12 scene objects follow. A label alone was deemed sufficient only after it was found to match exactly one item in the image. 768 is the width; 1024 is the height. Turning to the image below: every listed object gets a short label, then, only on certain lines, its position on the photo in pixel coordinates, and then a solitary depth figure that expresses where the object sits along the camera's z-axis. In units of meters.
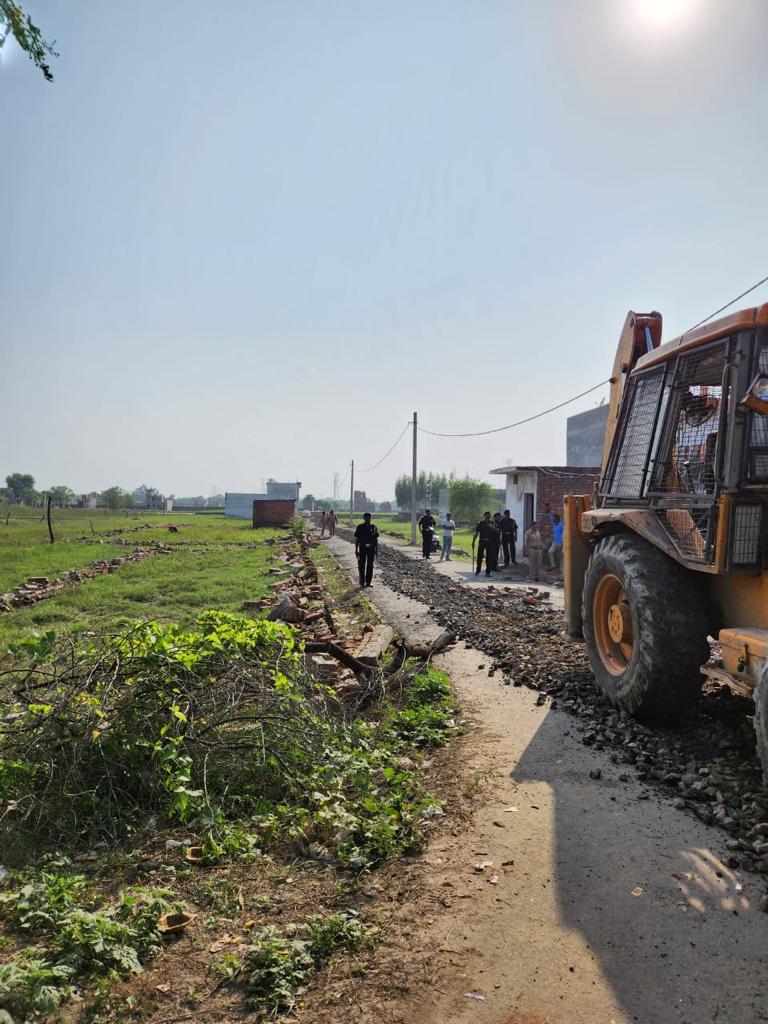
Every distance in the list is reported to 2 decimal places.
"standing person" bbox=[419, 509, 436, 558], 22.86
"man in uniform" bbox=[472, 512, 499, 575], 17.88
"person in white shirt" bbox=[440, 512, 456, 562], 22.44
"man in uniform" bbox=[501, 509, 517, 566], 19.92
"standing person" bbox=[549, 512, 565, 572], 18.22
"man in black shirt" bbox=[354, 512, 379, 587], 14.75
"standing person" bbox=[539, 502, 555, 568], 19.72
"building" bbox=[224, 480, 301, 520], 92.38
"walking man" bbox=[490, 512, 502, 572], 18.11
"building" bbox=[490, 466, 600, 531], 21.09
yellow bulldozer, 4.09
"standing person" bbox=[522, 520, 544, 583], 17.25
